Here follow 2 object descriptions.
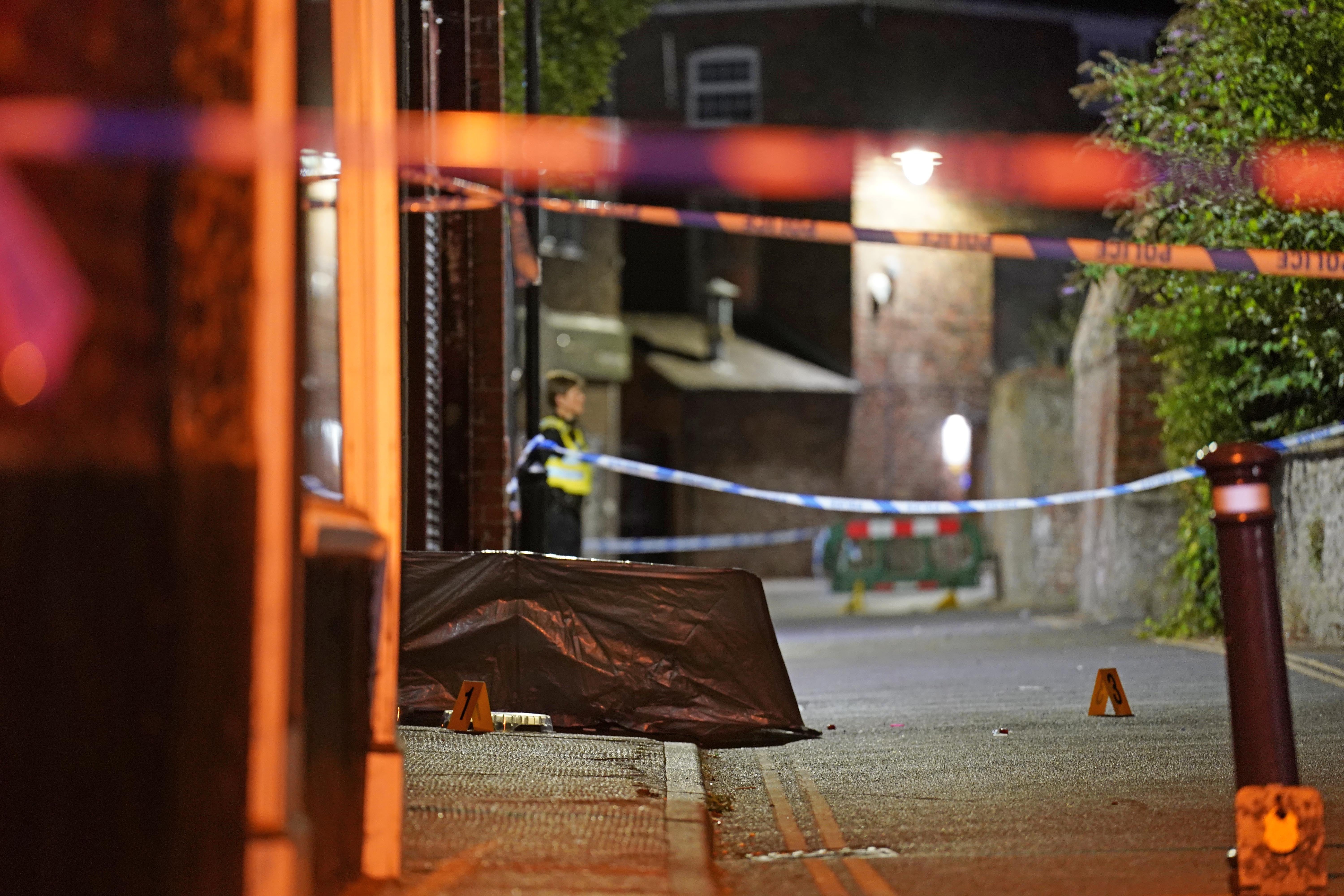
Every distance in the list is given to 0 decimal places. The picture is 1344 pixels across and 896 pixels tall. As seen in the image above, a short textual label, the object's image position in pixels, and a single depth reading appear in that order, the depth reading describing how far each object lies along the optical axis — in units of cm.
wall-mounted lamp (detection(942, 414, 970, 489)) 6006
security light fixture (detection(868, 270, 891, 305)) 5978
